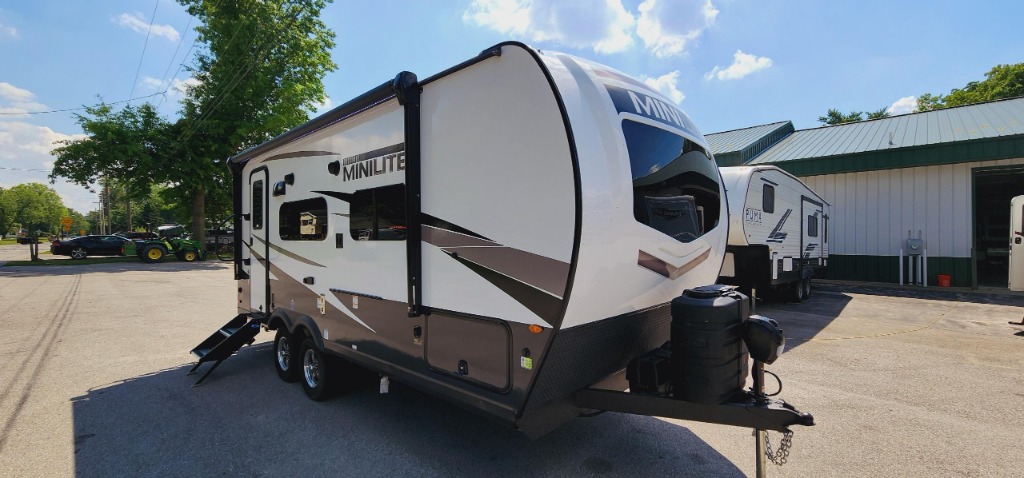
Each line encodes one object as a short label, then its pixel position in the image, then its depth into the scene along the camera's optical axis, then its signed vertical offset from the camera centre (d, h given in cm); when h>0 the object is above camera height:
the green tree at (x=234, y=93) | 2406 +787
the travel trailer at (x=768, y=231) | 823 +6
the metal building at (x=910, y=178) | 1290 +172
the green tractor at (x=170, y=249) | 2328 -51
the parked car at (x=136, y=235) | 4924 +52
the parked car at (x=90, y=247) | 2525 -35
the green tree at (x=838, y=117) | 4528 +1152
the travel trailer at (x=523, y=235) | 248 +1
